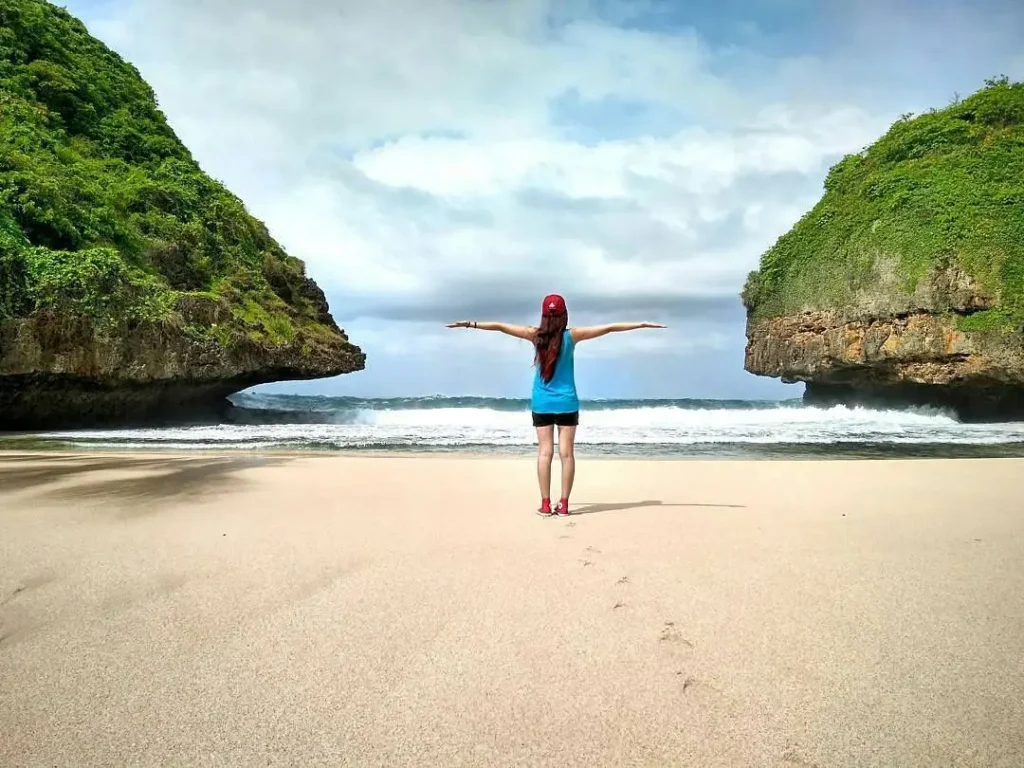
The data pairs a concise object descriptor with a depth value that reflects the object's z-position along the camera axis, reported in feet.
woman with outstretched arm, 16.75
